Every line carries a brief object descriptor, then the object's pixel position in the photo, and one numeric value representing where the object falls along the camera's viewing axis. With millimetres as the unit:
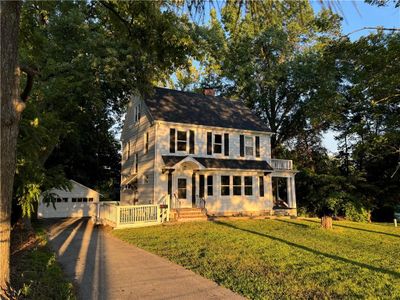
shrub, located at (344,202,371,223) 25375
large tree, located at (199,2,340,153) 30203
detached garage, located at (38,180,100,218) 23641
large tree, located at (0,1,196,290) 4418
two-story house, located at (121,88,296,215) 20219
